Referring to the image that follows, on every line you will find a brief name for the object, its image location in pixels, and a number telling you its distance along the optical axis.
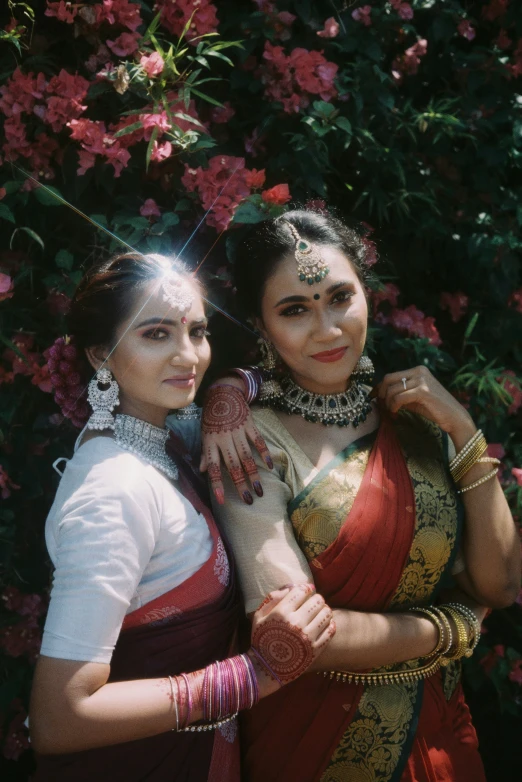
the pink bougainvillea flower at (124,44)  1.85
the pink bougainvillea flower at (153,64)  1.77
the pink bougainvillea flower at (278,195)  1.82
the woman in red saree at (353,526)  1.67
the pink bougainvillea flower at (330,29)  2.09
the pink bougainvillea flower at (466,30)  2.36
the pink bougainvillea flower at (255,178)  1.88
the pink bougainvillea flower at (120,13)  1.83
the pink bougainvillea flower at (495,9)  2.42
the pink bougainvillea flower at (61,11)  1.81
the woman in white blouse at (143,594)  1.34
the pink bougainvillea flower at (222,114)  2.05
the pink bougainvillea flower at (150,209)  1.91
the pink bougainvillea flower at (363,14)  2.14
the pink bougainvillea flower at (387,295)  2.25
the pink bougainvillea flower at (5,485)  1.92
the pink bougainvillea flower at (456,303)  2.45
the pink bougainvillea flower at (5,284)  1.81
